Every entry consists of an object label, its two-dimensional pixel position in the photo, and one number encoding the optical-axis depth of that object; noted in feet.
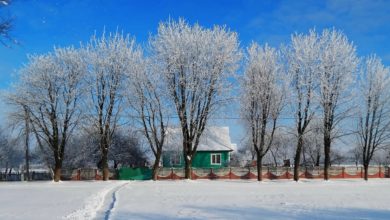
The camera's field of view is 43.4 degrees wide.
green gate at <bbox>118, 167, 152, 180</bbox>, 162.61
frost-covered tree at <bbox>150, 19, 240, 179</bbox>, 138.21
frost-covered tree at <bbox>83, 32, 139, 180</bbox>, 147.95
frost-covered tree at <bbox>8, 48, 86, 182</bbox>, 147.23
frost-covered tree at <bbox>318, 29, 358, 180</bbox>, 147.84
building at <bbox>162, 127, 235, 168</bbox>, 193.57
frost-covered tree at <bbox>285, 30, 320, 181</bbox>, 145.48
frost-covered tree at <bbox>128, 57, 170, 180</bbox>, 142.00
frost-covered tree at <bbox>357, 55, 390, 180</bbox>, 157.79
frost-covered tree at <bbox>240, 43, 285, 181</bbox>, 146.30
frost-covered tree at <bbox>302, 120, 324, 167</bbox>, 163.40
